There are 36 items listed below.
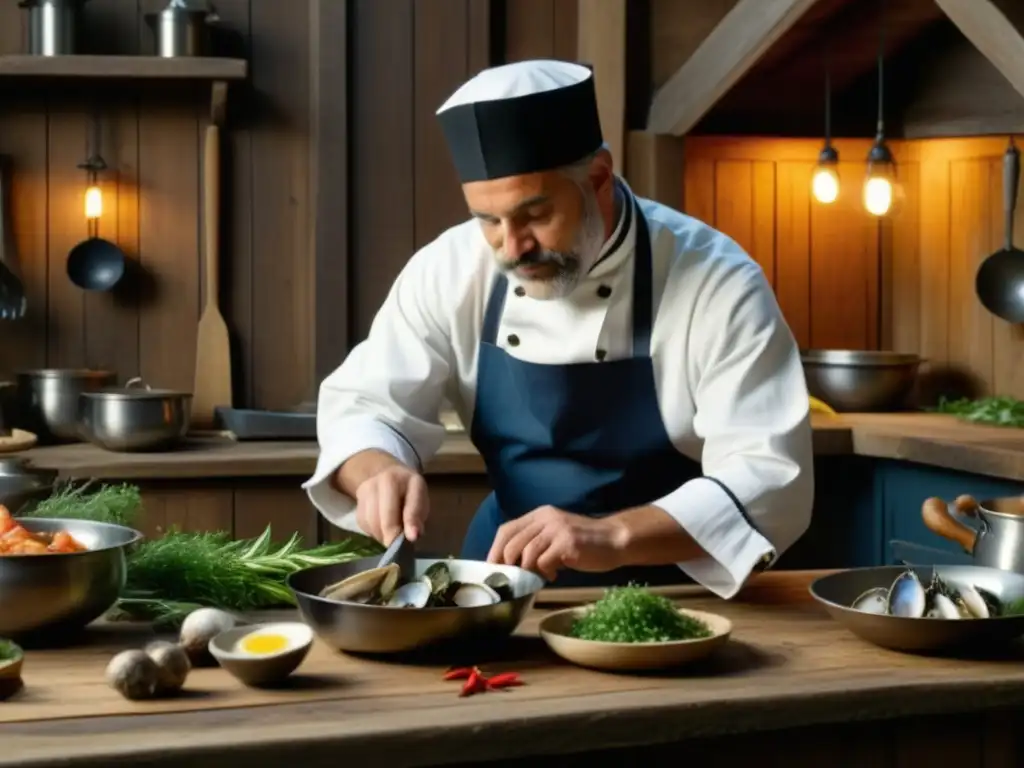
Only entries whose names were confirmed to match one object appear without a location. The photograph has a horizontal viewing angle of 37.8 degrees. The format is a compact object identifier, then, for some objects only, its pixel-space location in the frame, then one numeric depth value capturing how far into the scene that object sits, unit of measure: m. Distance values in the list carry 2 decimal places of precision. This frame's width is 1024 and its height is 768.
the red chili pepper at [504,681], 1.87
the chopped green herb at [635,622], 1.97
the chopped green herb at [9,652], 1.83
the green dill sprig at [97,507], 2.45
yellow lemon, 4.71
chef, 2.37
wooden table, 1.65
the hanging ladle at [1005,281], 4.82
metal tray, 4.42
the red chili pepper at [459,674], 1.91
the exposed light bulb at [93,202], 4.66
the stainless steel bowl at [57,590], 1.97
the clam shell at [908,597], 2.08
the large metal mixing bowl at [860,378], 4.84
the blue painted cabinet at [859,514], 4.27
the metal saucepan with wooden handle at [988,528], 2.26
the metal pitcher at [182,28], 4.54
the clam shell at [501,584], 2.12
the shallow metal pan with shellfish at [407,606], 1.95
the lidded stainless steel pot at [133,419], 4.14
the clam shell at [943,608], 2.04
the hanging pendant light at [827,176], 4.90
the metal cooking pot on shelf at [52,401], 4.36
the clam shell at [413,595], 2.01
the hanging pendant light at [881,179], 4.76
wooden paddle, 4.77
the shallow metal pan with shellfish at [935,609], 2.02
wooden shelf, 4.45
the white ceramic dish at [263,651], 1.84
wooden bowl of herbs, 1.93
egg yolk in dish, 1.89
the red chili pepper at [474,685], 1.84
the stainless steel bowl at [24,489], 2.50
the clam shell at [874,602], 2.12
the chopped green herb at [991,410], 4.42
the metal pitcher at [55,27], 4.51
